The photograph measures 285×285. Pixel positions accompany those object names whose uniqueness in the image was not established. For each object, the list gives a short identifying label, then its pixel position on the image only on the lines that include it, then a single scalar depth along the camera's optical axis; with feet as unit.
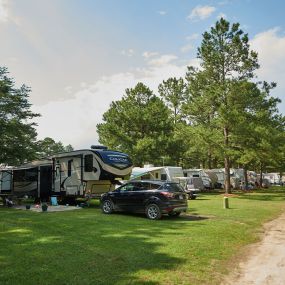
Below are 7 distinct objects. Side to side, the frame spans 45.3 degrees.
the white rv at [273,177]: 236.49
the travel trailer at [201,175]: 134.15
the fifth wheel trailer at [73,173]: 64.64
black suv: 49.37
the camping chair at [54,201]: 68.95
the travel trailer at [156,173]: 107.34
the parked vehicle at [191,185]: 95.24
